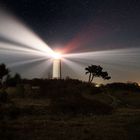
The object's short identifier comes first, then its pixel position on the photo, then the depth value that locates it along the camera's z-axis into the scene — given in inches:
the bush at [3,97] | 554.9
